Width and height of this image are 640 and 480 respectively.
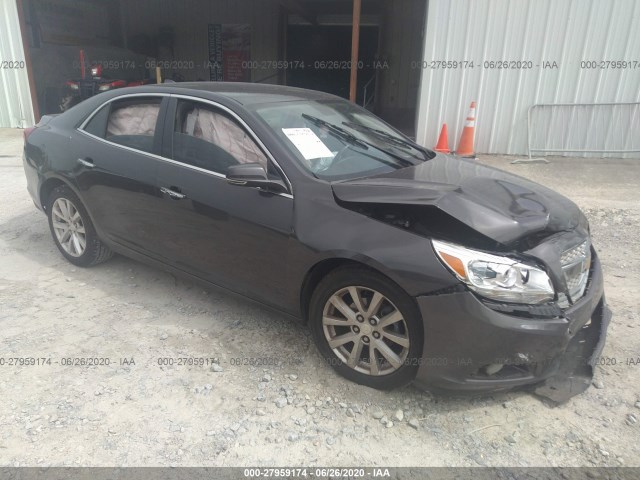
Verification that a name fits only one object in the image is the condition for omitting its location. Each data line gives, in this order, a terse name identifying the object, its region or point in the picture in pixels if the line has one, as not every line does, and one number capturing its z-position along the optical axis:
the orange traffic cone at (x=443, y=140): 8.30
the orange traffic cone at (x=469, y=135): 8.19
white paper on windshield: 2.90
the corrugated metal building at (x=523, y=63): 7.81
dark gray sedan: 2.26
